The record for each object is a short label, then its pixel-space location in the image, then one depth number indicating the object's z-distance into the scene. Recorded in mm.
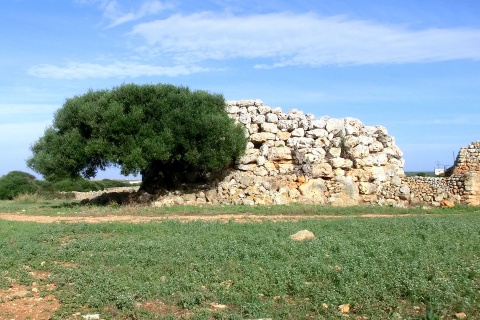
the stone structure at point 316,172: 19547
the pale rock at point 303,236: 10070
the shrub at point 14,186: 32344
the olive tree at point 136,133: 17578
